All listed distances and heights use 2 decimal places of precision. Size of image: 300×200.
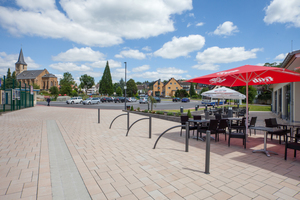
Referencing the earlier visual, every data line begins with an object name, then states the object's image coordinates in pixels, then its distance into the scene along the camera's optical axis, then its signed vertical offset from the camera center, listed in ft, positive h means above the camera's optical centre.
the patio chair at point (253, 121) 25.22 -2.95
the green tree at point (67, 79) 328.70 +36.43
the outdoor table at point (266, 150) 17.56 -5.05
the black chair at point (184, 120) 25.75 -3.01
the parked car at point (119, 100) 161.66 -1.19
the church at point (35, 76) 325.83 +40.23
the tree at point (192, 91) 276.45 +13.07
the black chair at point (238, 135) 19.72 -3.92
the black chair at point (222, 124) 22.89 -3.11
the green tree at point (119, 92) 312.29 +11.71
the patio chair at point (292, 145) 15.27 -3.90
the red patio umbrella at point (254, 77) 17.78 +2.80
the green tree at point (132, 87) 303.72 +21.29
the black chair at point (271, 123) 23.53 -3.10
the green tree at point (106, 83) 282.97 +24.51
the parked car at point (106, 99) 168.76 -0.44
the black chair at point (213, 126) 22.20 -3.28
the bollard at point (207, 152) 12.78 -3.81
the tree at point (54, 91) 239.71 +9.45
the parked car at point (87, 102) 130.11 -2.65
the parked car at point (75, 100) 132.32 -1.36
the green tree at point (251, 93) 116.67 +4.74
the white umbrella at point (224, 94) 42.63 +1.45
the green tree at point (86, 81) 352.90 +34.27
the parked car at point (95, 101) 135.62 -1.95
